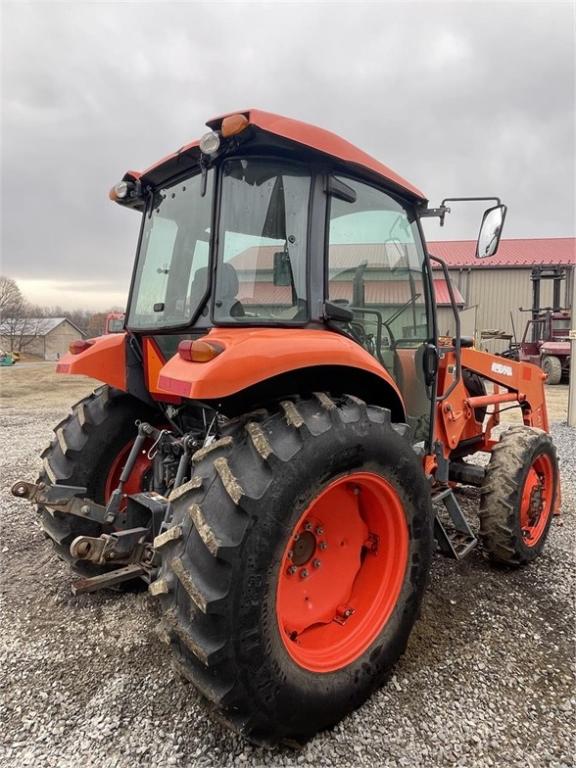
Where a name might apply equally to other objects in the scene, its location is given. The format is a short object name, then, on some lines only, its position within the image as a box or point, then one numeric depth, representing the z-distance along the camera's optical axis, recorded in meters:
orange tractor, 1.73
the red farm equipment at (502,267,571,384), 16.22
